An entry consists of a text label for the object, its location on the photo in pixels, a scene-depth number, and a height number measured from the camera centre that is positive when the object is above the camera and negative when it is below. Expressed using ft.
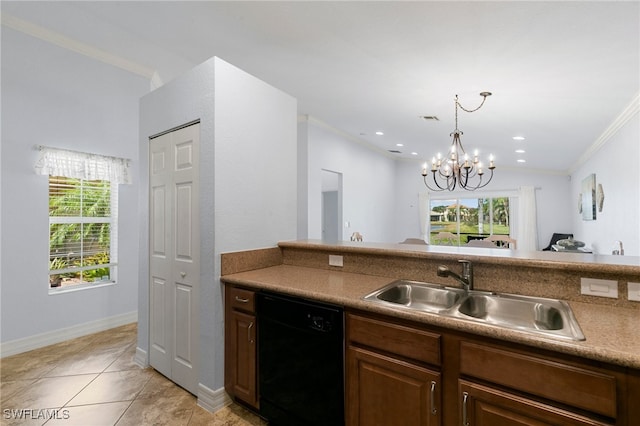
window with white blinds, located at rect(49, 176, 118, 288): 10.66 -0.50
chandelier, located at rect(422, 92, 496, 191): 11.75 +2.12
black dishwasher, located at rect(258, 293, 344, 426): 4.99 -2.64
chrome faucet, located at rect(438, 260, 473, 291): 5.32 -1.11
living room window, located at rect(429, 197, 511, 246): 25.67 -0.20
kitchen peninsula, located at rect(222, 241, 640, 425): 3.18 -1.61
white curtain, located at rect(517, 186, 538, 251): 23.80 -0.46
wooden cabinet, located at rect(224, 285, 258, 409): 6.17 -2.78
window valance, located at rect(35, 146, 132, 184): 9.98 +1.93
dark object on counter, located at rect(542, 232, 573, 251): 22.33 -1.76
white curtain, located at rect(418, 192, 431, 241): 27.53 +0.20
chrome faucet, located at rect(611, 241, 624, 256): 10.86 -1.35
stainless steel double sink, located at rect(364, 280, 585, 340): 4.29 -1.52
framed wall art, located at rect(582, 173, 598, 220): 15.20 +0.88
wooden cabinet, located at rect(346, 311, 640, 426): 3.16 -2.09
